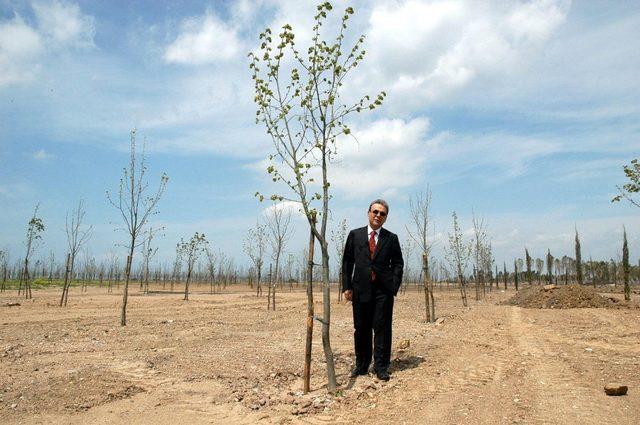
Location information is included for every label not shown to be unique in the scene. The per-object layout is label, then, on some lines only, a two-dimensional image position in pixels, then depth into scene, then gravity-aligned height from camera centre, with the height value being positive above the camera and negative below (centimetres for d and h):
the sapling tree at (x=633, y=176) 919 +191
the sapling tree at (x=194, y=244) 2761 +155
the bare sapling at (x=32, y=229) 2258 +207
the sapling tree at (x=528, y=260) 4399 +79
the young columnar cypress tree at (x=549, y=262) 4611 +67
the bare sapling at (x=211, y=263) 3496 +49
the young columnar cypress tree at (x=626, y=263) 2222 +28
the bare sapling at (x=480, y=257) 2448 +75
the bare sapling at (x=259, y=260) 2679 +55
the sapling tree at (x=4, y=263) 3420 +54
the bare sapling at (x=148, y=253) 3292 +121
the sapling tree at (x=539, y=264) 6285 +63
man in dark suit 514 -16
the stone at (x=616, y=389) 414 -112
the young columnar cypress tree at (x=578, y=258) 3208 +78
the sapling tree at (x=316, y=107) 486 +188
